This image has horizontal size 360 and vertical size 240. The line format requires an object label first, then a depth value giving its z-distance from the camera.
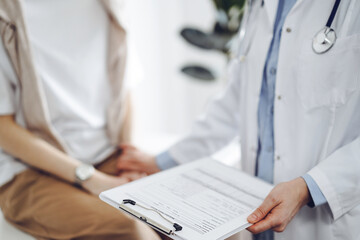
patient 1.05
